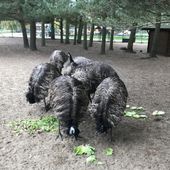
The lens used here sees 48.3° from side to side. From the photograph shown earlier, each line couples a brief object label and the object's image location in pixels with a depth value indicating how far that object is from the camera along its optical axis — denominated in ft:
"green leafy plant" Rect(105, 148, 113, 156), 9.37
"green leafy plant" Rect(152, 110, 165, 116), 12.65
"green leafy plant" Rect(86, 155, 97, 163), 8.99
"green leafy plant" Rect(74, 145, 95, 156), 9.40
